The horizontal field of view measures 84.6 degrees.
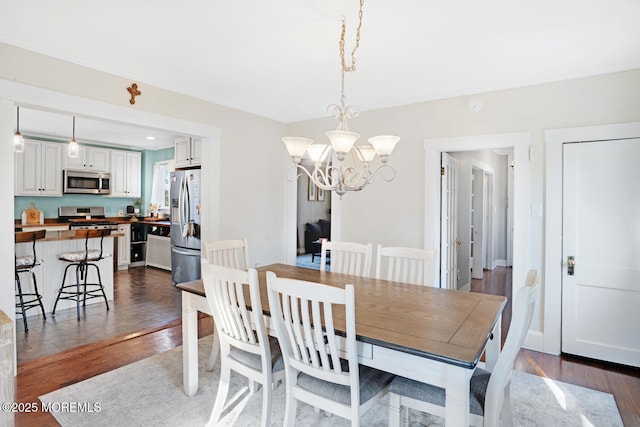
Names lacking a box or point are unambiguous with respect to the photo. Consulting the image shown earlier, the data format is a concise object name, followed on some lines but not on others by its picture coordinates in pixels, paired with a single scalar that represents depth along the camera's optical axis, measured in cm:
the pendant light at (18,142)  423
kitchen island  377
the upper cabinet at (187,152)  489
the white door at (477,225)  608
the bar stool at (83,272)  389
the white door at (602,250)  279
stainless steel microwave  620
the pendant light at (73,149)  466
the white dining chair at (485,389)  143
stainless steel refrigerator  467
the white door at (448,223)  375
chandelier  203
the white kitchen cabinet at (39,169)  565
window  714
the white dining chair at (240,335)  176
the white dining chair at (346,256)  285
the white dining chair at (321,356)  147
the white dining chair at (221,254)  269
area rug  210
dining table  135
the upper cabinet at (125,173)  685
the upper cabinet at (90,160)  626
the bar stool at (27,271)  319
